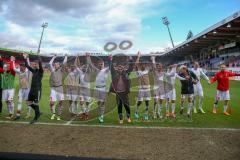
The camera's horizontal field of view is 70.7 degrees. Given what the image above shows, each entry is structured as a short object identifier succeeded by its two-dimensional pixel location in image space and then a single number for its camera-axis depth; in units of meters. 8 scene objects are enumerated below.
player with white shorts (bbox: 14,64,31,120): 6.04
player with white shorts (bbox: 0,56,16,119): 5.89
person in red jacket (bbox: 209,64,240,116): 6.75
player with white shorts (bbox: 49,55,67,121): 5.90
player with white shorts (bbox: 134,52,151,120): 5.88
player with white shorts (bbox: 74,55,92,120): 6.09
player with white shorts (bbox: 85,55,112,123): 5.67
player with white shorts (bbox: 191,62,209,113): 7.06
